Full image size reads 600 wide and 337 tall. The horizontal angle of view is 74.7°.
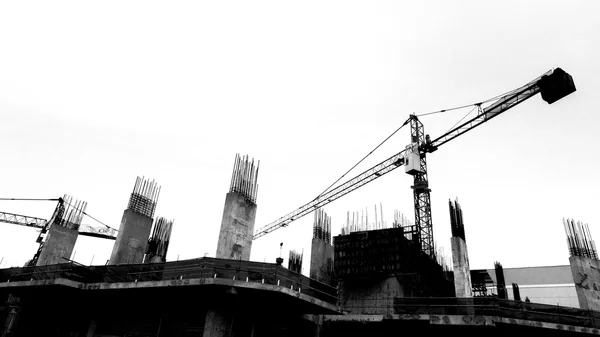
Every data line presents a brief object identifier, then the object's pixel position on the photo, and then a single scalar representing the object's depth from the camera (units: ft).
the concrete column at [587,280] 85.15
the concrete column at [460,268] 76.38
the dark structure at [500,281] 112.12
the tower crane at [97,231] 210.12
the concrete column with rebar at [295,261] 121.87
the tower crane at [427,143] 113.60
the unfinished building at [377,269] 83.92
